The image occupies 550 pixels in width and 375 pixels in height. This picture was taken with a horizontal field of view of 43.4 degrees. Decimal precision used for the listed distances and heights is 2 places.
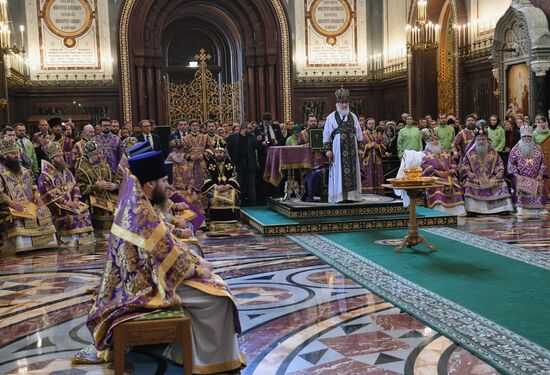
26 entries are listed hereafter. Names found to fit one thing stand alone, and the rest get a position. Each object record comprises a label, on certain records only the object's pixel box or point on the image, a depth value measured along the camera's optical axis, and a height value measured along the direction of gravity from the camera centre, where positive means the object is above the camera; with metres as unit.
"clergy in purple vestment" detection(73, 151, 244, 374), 4.24 -0.86
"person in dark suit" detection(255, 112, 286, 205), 14.18 +0.00
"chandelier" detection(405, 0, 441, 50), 16.34 +2.67
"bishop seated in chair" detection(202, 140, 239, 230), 11.40 -0.73
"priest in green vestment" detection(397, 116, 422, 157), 14.73 +0.01
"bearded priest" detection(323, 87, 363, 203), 11.30 -0.15
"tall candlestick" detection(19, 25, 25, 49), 19.17 +3.13
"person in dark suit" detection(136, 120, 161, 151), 12.40 +0.23
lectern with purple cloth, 12.05 -0.32
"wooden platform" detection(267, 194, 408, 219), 11.05 -1.10
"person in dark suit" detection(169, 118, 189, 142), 12.40 +0.30
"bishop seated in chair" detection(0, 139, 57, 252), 9.62 -0.85
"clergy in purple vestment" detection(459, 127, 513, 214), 11.97 -0.76
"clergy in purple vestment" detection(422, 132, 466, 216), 12.02 -0.72
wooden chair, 4.13 -1.10
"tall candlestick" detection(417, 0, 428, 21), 16.33 +3.00
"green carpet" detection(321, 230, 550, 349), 5.41 -1.41
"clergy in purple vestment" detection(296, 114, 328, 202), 12.23 -0.59
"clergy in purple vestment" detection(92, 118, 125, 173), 11.55 +0.07
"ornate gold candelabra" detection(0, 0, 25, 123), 12.69 +1.92
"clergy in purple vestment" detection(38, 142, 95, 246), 10.11 -0.76
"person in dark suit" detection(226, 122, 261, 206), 13.54 -0.24
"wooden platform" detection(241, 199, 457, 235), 10.50 -1.23
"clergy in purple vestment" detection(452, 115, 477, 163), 12.71 -0.04
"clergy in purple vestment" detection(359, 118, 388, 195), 14.70 -0.42
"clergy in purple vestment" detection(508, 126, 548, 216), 11.59 -0.68
